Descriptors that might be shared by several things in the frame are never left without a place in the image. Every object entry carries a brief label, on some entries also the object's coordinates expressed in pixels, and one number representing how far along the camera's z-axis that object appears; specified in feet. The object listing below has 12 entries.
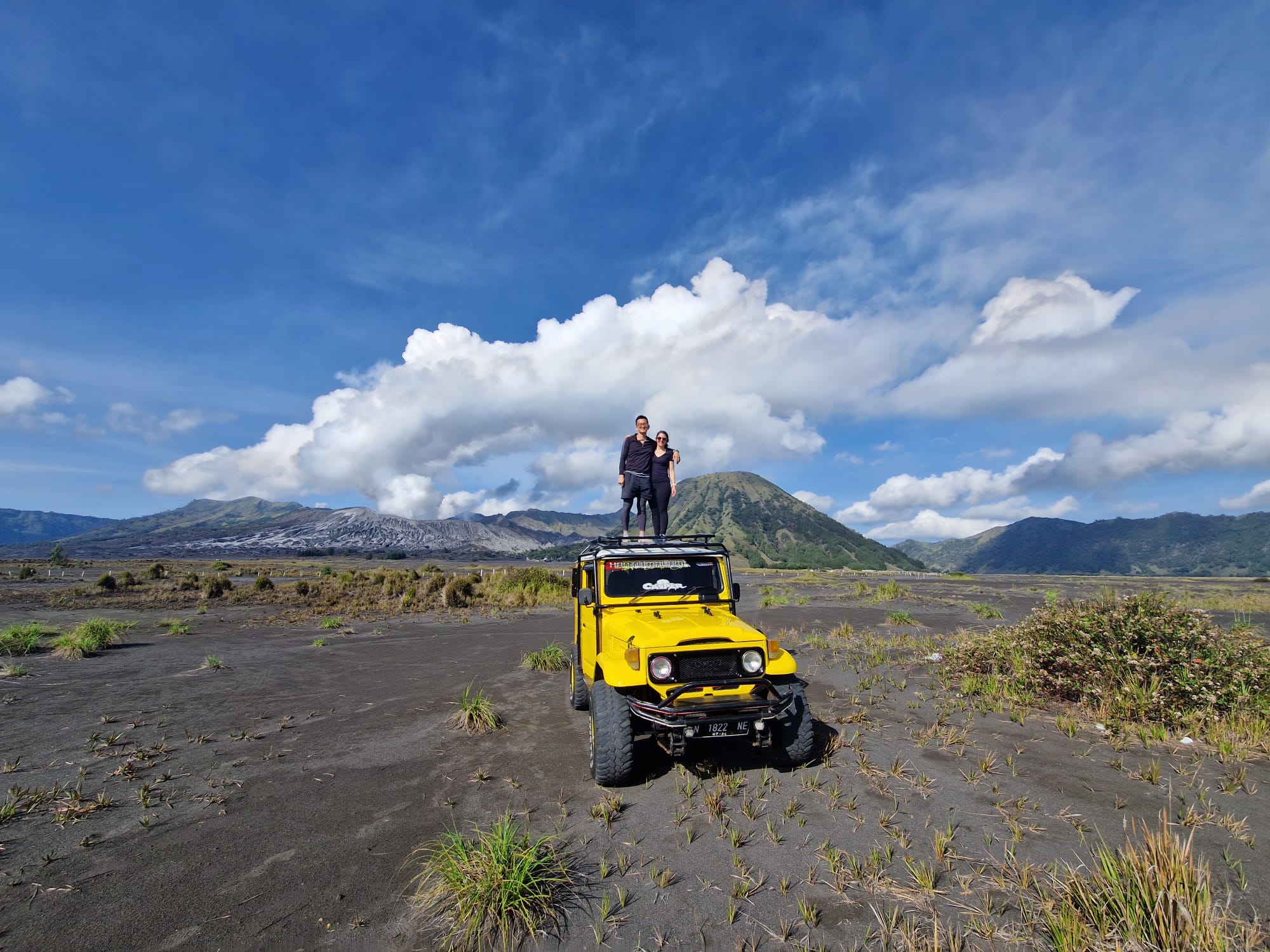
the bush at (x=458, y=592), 88.74
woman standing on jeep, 36.63
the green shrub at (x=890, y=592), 89.39
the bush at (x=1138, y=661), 25.37
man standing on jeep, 36.27
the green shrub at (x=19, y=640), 43.11
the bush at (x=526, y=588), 93.61
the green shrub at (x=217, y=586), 97.52
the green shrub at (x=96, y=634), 45.44
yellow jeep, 18.97
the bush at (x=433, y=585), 95.14
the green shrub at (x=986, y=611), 66.49
